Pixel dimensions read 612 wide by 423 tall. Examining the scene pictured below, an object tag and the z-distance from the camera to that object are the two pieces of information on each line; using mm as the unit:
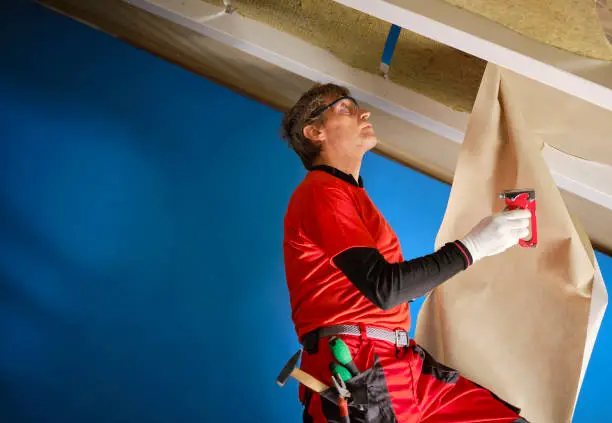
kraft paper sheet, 1269
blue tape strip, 1384
